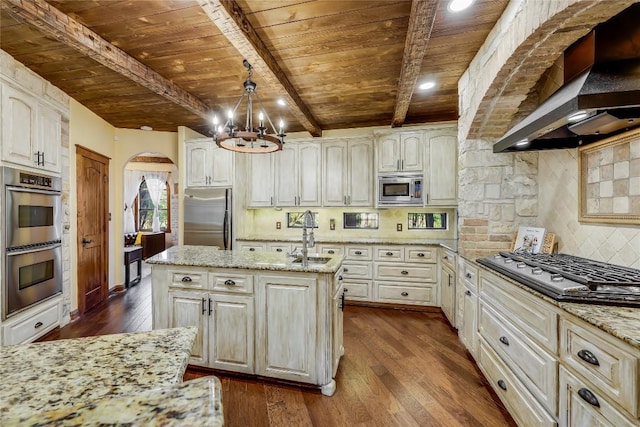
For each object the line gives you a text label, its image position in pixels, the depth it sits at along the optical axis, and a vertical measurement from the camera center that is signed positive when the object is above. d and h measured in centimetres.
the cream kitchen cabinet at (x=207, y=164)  454 +74
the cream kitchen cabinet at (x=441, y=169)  392 +56
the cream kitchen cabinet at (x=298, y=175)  451 +57
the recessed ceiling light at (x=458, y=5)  180 +129
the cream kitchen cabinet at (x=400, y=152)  404 +83
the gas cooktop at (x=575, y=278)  137 -38
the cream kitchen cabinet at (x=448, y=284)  331 -88
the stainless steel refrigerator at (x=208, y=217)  443 -9
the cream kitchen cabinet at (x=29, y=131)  261 +81
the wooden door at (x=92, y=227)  384 -22
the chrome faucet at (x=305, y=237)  235 -22
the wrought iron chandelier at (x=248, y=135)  223 +60
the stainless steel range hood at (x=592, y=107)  141 +55
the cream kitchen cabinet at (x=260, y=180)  467 +50
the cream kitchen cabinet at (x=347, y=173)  433 +58
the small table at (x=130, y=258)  489 -81
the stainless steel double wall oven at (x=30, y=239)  259 -26
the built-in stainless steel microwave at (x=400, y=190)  404 +30
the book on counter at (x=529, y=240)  258 -27
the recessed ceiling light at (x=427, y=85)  316 +139
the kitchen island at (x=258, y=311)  216 -78
